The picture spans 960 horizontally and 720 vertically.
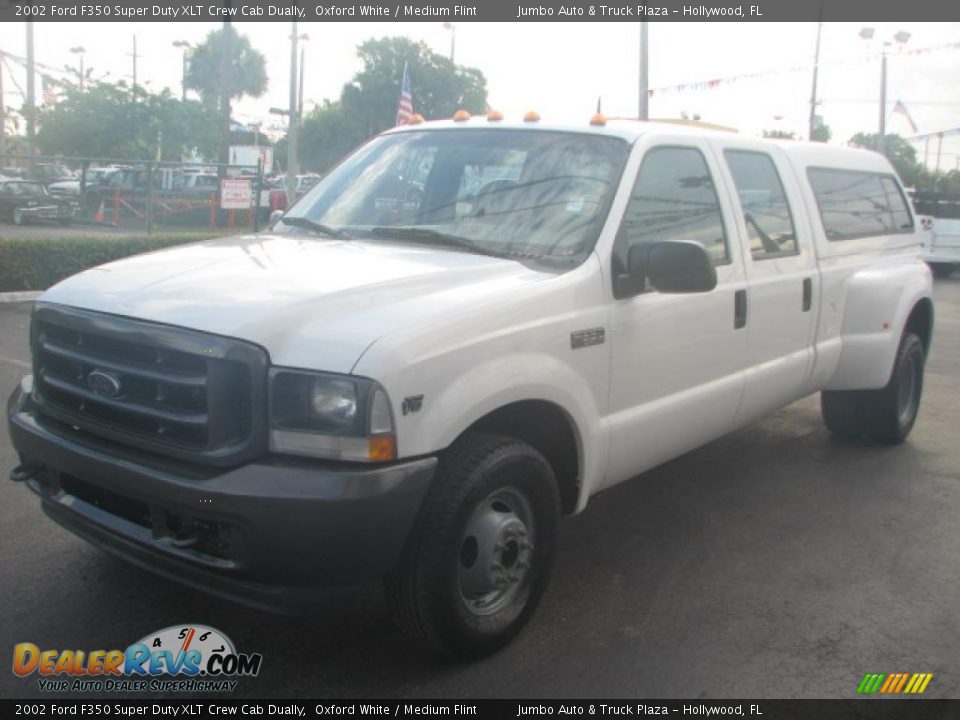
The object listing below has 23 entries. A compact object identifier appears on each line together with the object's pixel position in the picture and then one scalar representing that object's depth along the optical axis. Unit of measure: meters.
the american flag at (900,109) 33.62
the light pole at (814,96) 27.92
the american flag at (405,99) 17.64
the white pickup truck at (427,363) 2.90
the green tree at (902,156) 40.91
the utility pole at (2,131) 32.66
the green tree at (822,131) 45.99
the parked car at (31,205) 16.44
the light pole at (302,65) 40.12
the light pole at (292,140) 22.27
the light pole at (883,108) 34.31
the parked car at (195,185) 23.02
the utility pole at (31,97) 29.64
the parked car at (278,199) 23.69
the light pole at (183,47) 44.28
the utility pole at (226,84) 22.00
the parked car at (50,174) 20.52
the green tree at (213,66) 70.12
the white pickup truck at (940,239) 20.09
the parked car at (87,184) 18.41
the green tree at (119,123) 30.09
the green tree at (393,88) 50.56
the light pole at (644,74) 17.62
